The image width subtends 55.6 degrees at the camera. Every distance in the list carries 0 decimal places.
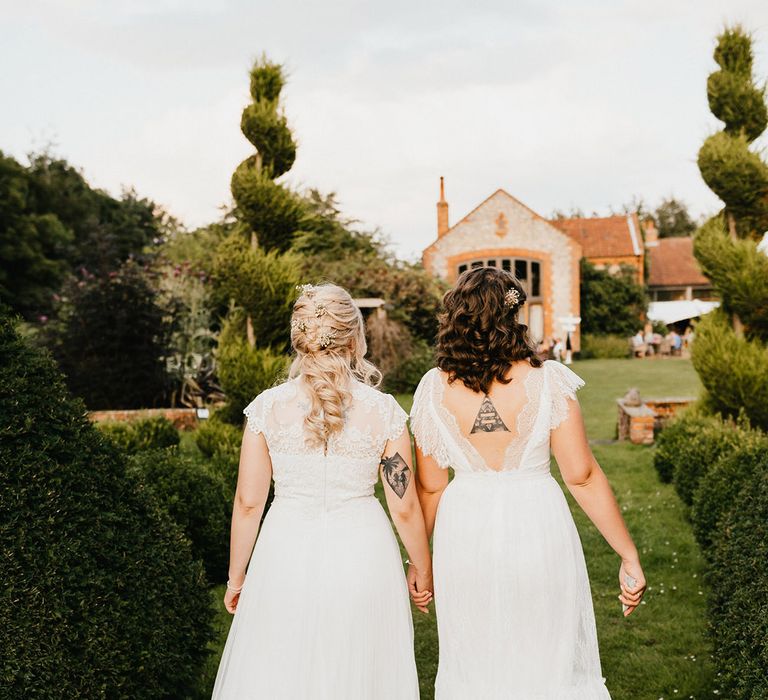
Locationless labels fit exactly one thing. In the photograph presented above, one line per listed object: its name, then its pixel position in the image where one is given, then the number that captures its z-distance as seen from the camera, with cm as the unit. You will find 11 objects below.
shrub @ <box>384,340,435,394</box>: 1919
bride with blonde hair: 293
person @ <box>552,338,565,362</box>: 3054
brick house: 3488
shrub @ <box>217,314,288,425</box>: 864
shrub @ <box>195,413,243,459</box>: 884
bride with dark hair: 297
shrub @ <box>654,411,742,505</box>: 726
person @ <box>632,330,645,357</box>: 3397
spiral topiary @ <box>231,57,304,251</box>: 882
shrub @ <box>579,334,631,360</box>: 3369
